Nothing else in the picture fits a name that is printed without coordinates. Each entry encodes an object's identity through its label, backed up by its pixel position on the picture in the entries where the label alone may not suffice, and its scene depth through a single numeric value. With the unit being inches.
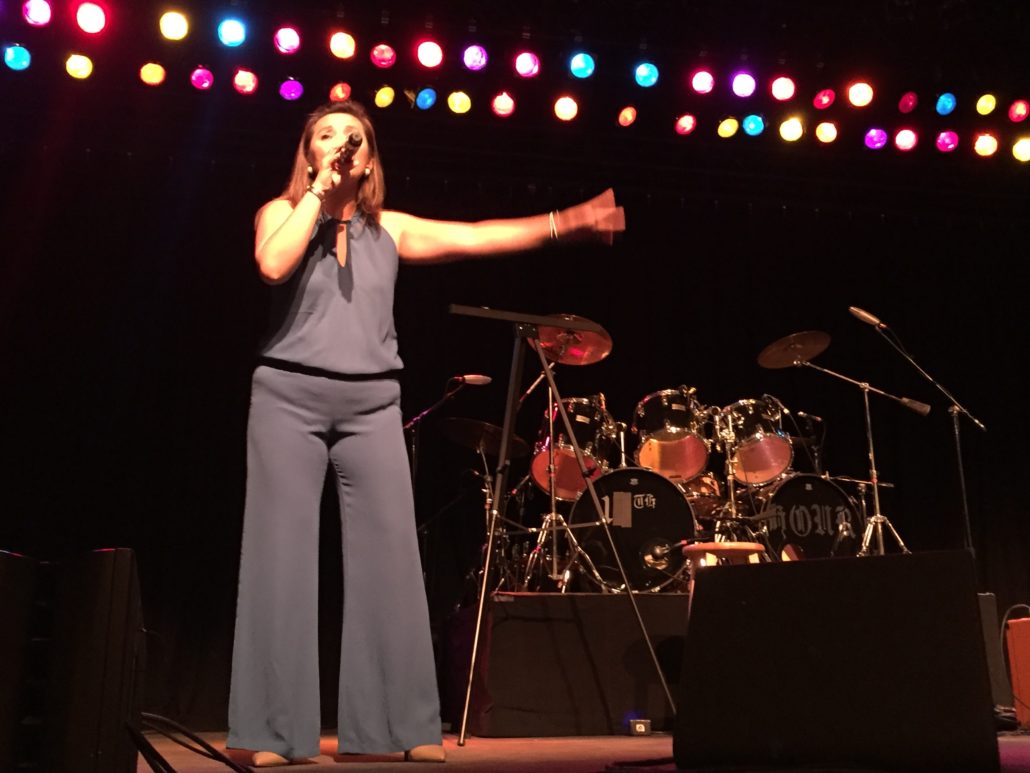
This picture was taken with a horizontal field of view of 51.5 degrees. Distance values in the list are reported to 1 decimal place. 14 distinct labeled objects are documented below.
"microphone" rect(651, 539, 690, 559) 212.8
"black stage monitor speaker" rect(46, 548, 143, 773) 61.7
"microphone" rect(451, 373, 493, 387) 202.1
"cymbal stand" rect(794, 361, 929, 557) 223.6
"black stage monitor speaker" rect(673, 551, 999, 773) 71.6
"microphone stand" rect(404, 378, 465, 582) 204.8
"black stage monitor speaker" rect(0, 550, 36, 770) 60.3
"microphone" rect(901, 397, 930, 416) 228.7
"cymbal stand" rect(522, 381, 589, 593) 199.8
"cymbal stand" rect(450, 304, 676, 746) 142.5
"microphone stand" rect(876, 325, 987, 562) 215.3
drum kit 213.5
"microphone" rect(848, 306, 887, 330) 214.5
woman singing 105.0
